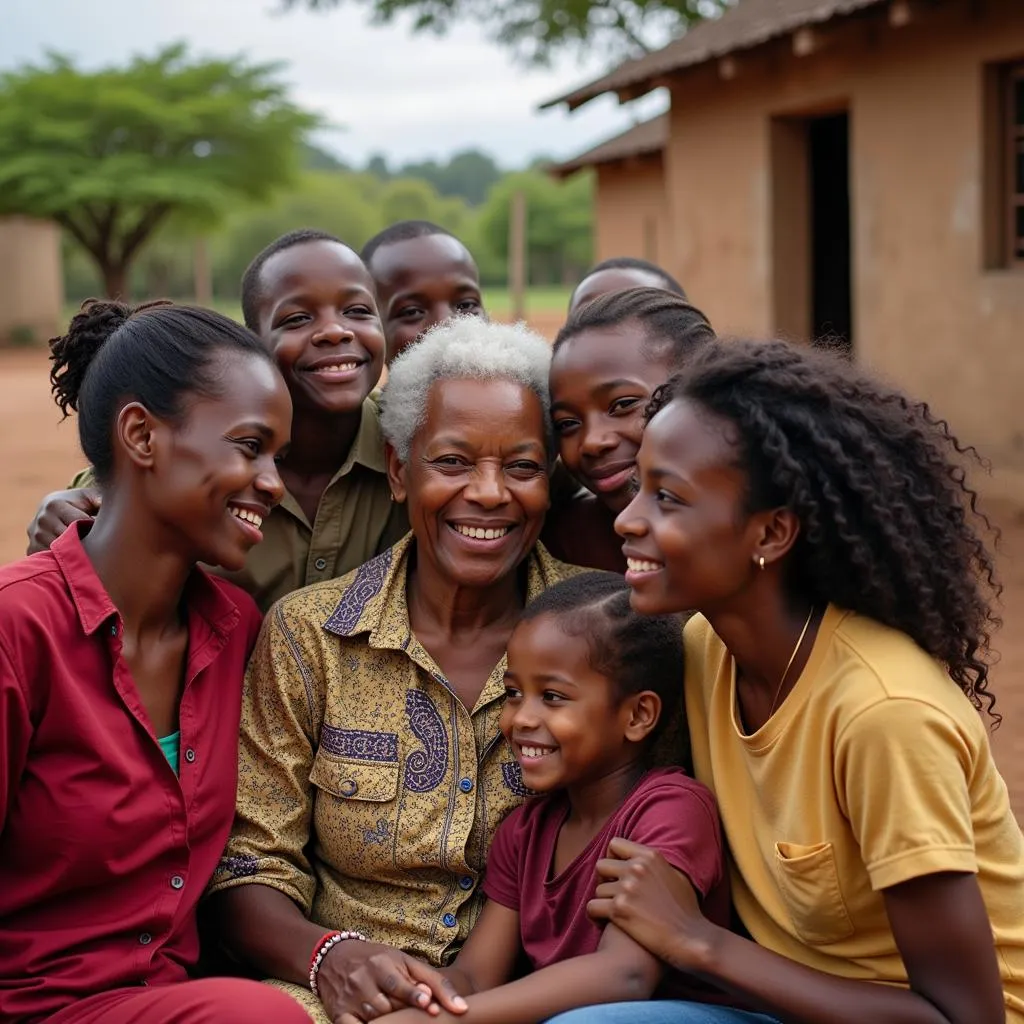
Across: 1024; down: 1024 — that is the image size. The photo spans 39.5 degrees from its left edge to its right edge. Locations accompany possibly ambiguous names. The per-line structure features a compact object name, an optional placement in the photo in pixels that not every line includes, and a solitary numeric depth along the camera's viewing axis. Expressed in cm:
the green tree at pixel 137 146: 3303
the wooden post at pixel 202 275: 3278
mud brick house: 945
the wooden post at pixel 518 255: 2538
